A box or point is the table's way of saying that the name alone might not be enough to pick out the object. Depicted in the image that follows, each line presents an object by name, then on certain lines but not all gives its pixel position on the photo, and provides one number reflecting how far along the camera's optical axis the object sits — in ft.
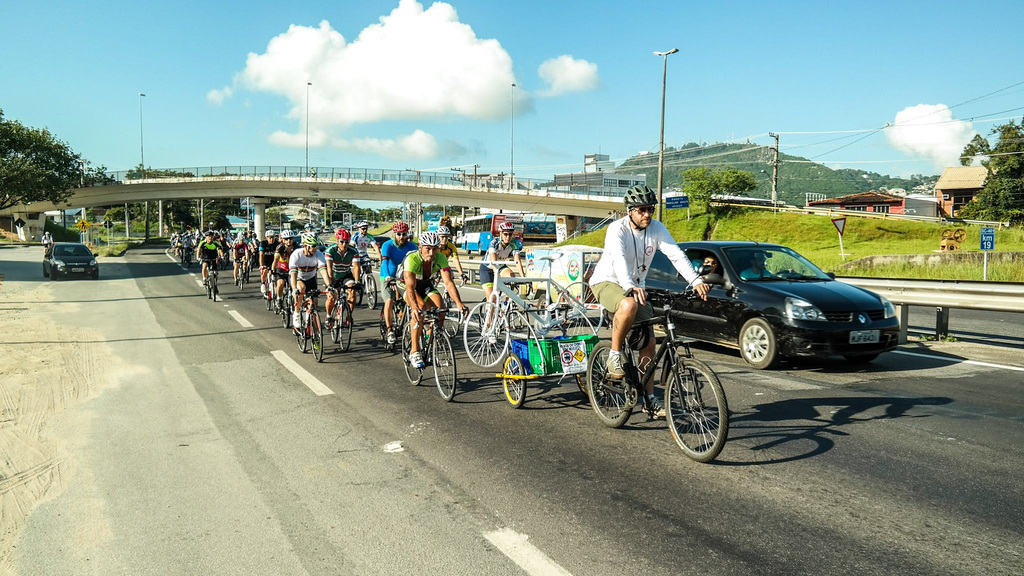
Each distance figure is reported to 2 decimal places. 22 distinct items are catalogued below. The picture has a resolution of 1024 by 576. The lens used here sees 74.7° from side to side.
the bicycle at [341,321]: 35.63
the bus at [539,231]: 241.14
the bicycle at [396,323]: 34.14
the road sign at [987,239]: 66.18
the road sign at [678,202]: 162.81
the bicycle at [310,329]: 32.99
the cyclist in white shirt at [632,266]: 18.19
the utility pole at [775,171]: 188.60
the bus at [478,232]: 221.05
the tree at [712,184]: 206.18
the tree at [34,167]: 185.28
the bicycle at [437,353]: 24.11
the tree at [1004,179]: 156.56
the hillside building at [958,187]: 264.52
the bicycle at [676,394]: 16.14
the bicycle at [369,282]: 57.16
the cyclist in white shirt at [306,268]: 36.32
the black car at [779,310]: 27.17
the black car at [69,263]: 89.25
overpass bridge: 197.88
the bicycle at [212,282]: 64.49
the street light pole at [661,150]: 123.44
